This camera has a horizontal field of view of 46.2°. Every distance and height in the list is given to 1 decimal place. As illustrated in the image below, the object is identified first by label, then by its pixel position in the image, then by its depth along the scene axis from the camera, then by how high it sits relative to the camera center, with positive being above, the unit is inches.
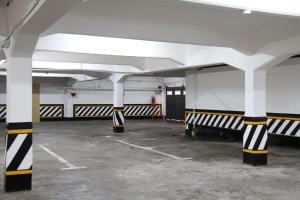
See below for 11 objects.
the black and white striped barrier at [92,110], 969.5 -34.4
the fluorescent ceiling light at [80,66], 513.0 +48.7
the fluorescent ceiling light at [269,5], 198.7 +53.7
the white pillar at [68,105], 954.1 -18.8
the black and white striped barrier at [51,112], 932.0 -36.7
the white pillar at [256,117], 325.1 -18.2
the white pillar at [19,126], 235.3 -18.9
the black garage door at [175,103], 928.1 -13.7
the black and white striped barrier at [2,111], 873.9 -33.2
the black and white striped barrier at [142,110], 1023.6 -35.8
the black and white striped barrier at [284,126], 423.8 -35.3
